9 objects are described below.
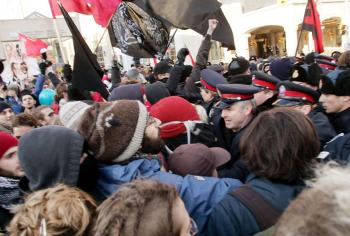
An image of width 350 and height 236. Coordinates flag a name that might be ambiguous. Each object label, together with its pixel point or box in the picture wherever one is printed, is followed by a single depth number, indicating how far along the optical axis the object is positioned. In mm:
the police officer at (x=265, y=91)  3232
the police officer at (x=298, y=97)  2816
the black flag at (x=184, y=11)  4078
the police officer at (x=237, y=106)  2748
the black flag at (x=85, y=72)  3314
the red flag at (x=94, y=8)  5074
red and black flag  5781
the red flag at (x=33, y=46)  10312
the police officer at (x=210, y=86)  3744
